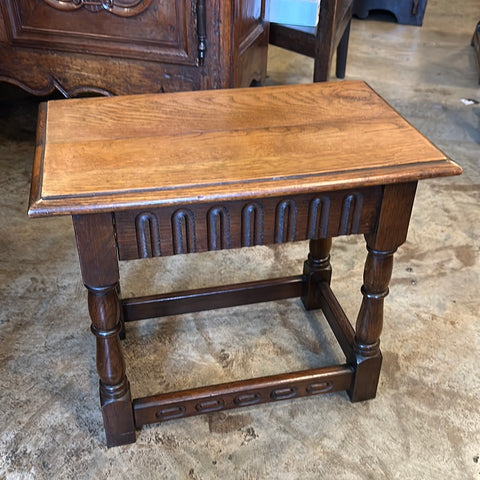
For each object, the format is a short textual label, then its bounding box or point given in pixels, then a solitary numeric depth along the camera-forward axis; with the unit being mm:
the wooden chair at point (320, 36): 2609
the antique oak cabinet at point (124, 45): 1745
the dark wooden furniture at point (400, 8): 4846
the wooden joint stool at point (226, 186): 1017
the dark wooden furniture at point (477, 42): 3837
